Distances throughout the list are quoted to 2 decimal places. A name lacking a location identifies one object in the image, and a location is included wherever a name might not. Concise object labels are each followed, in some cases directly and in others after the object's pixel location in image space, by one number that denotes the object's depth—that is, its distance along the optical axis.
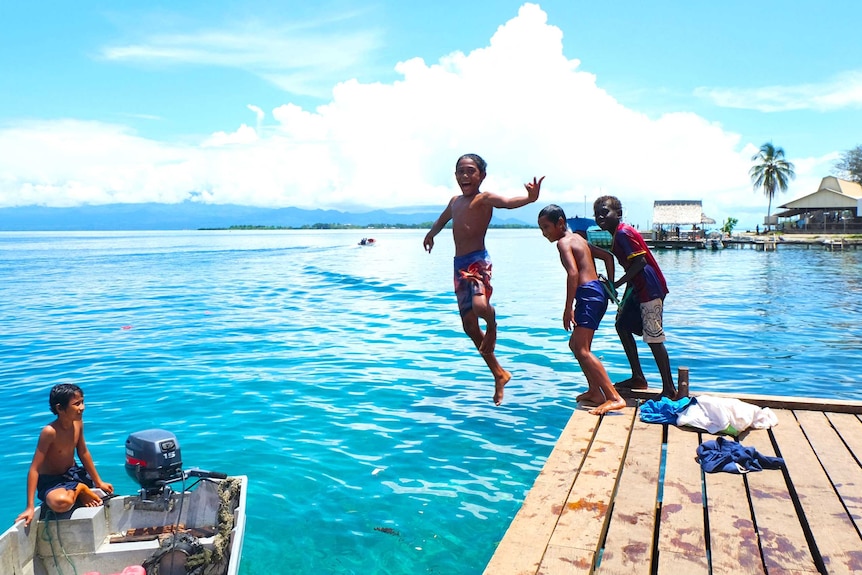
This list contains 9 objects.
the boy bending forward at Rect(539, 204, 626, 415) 7.89
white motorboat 5.69
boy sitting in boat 5.93
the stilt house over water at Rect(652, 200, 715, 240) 84.50
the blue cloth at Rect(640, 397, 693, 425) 7.53
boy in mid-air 7.20
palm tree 90.94
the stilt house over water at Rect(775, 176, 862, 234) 76.19
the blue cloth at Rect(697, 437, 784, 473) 5.92
